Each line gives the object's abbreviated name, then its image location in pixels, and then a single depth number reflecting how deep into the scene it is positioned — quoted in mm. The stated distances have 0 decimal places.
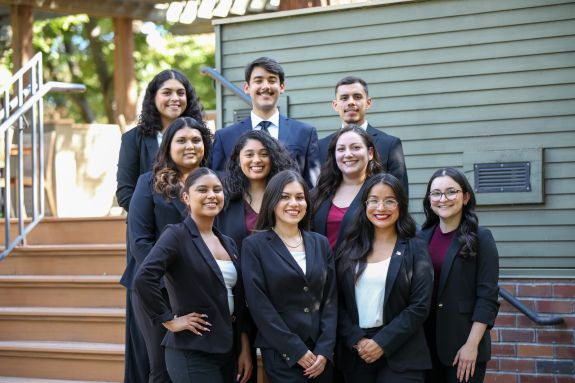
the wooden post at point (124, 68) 11898
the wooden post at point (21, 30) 11055
